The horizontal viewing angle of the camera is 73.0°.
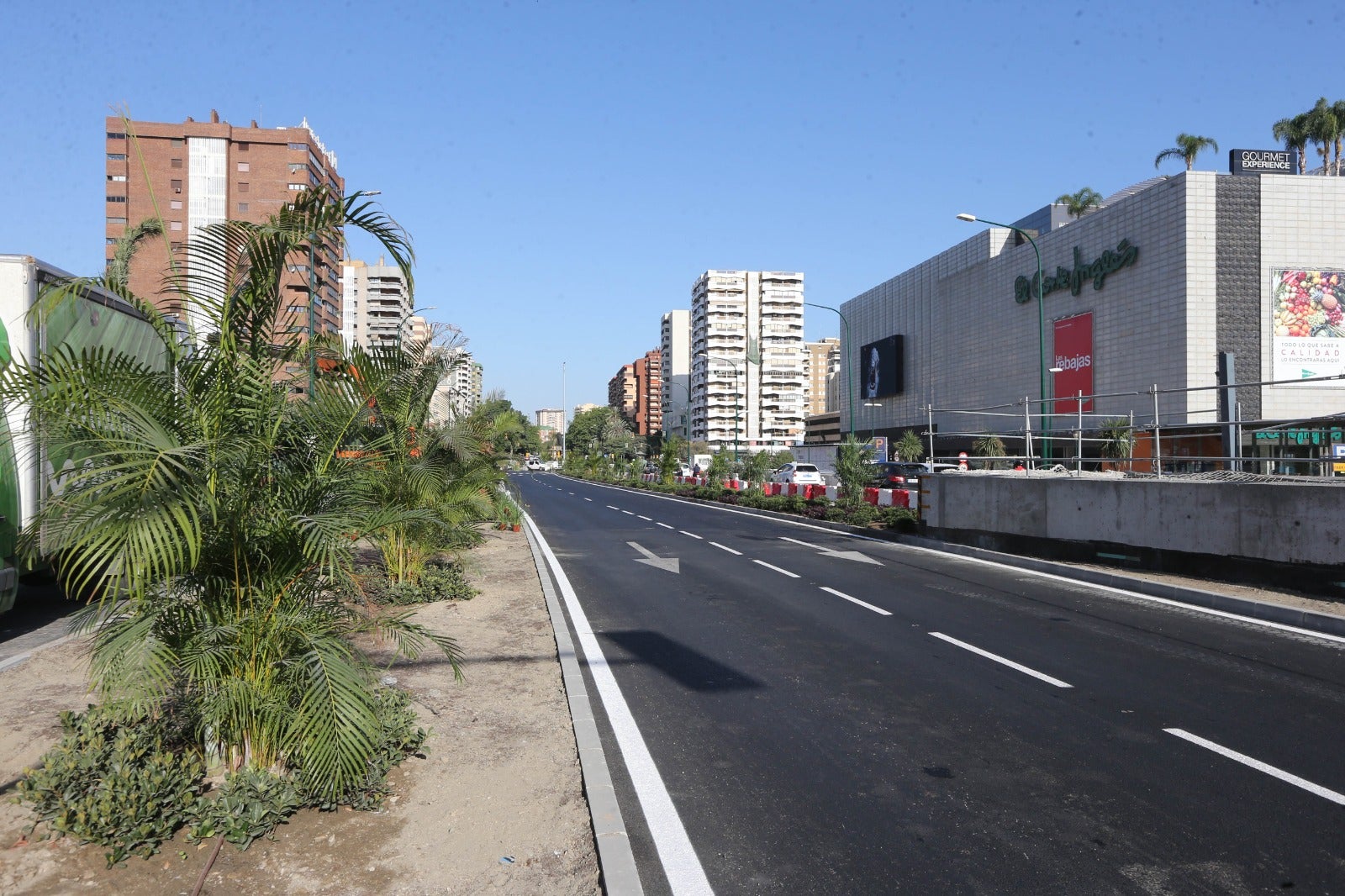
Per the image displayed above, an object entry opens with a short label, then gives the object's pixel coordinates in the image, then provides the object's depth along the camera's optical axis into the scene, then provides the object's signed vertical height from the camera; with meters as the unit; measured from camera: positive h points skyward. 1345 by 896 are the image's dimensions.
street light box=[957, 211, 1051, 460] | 21.01 +2.54
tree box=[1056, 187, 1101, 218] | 73.38 +20.62
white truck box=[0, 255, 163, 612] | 8.98 +1.21
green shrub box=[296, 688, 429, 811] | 4.89 -1.75
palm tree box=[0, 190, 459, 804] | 4.34 -0.33
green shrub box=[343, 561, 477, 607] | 11.61 -1.78
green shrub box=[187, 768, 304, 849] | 4.46 -1.78
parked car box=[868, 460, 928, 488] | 38.66 -1.03
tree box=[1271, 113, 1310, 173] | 58.47 +21.00
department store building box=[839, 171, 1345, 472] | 43.81 +8.01
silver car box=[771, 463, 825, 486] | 48.56 -1.12
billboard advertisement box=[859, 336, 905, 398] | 77.31 +7.70
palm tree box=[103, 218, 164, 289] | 19.33 +5.08
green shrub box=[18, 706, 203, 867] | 4.28 -1.63
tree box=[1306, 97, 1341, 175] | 57.09 +20.95
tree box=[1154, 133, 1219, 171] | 60.94 +20.81
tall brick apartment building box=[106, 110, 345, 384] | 73.38 +23.61
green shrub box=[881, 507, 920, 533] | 21.56 -1.59
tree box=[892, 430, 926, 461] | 63.72 +0.52
